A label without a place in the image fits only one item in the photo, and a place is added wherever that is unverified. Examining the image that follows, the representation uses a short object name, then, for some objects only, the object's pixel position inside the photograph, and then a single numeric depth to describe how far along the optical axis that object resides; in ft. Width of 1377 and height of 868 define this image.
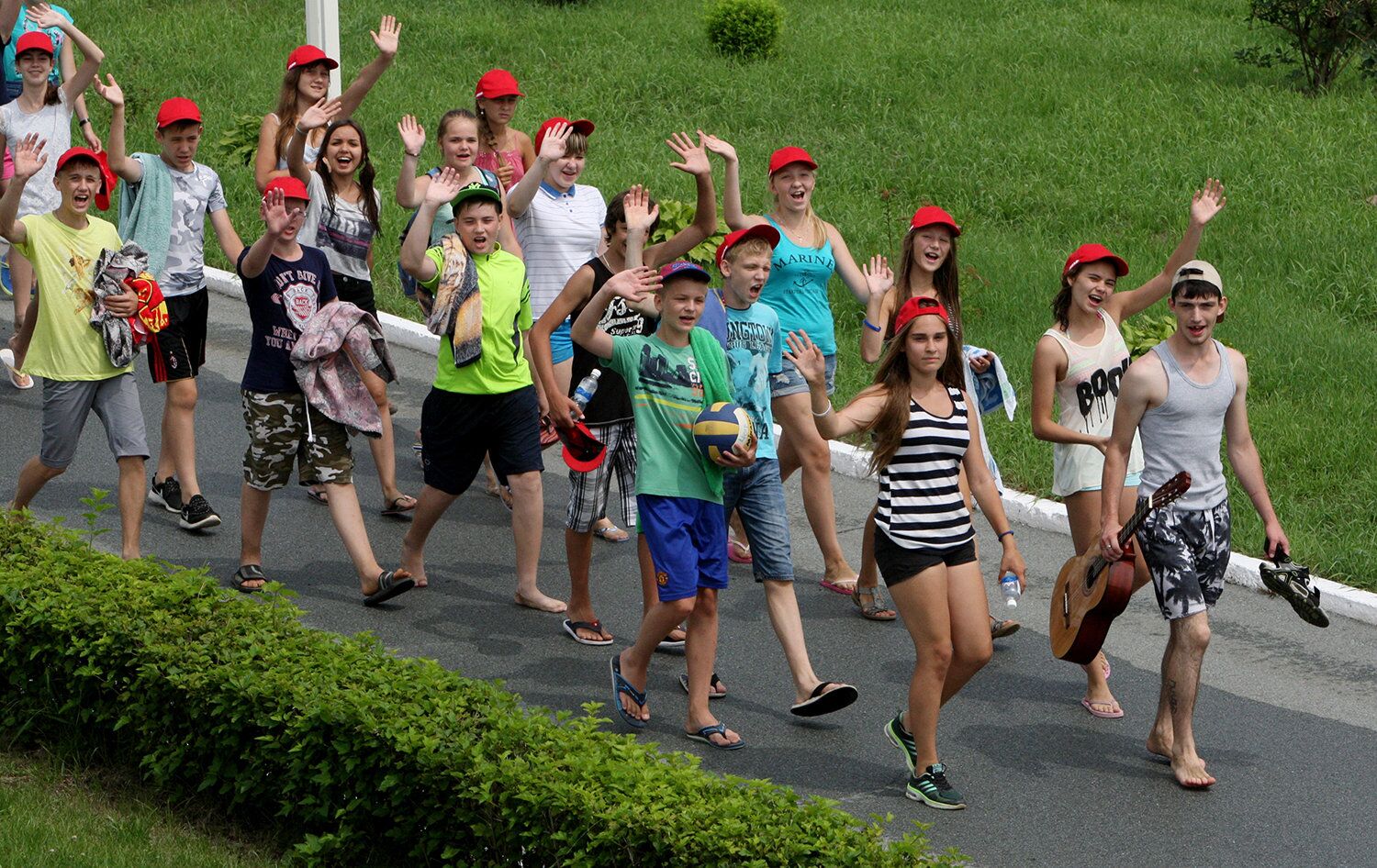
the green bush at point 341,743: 31.96
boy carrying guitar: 42.70
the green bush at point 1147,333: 71.15
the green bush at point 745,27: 131.44
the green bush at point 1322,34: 113.39
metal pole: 88.12
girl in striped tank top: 40.78
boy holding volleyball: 43.19
